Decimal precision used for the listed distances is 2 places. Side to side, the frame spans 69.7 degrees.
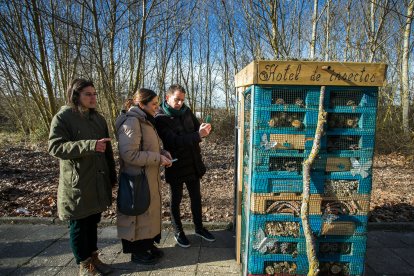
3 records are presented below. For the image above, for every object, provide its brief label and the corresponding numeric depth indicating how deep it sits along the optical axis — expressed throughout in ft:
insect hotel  7.58
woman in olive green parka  8.50
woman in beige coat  9.43
